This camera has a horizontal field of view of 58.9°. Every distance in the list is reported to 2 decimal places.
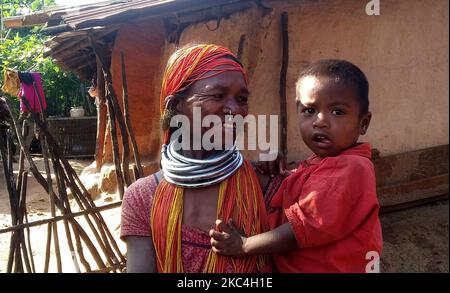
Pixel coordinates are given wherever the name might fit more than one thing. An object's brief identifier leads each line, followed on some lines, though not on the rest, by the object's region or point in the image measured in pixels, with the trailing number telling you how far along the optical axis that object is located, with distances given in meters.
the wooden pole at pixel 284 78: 4.14
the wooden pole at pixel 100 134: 6.70
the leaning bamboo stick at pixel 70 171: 2.97
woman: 1.32
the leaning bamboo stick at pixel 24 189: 3.06
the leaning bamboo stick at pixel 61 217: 2.94
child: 1.25
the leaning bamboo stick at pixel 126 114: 3.57
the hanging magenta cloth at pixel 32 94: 2.92
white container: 6.06
